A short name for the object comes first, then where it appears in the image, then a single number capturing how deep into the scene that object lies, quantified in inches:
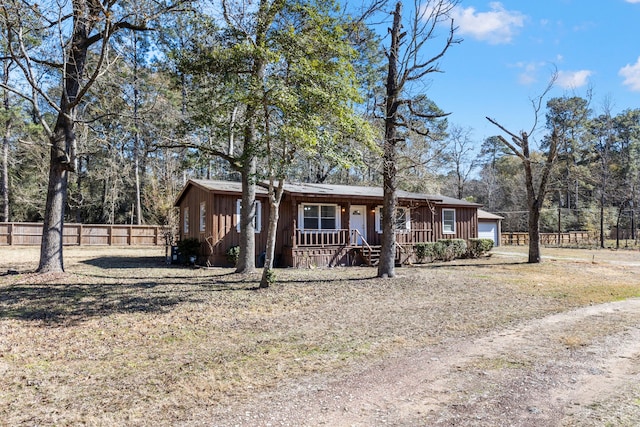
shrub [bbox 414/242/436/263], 676.2
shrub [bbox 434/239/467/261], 703.7
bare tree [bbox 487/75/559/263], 667.4
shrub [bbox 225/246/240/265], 557.0
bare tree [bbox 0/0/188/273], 365.4
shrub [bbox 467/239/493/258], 781.9
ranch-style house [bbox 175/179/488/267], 581.0
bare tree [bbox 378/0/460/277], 440.8
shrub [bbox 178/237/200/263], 600.4
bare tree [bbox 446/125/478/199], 1405.0
